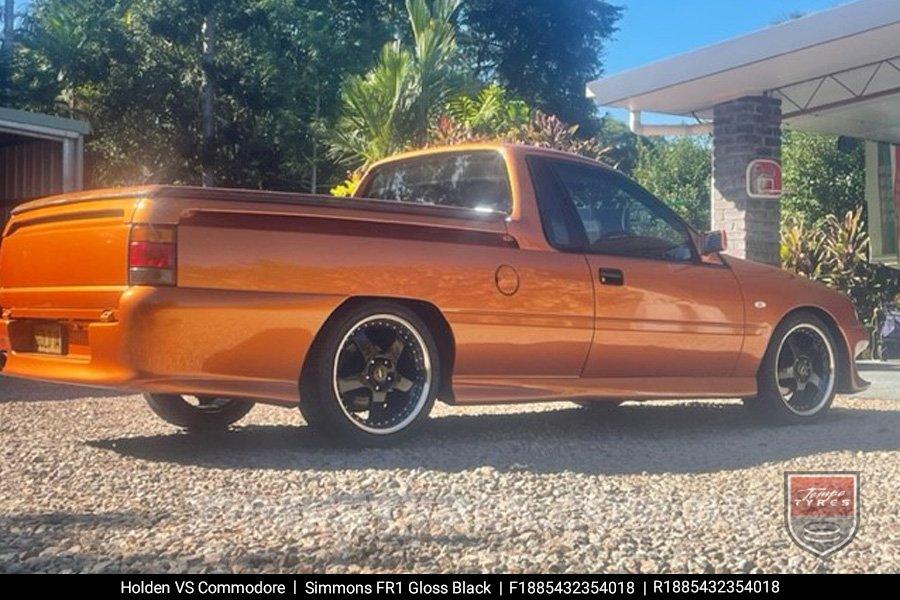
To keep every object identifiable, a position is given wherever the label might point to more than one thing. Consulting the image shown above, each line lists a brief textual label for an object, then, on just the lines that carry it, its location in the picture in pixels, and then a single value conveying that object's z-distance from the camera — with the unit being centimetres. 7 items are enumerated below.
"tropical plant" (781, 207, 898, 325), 1416
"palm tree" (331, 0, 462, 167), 1596
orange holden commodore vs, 477
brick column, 1164
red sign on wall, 1161
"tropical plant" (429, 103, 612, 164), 1338
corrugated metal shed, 1020
